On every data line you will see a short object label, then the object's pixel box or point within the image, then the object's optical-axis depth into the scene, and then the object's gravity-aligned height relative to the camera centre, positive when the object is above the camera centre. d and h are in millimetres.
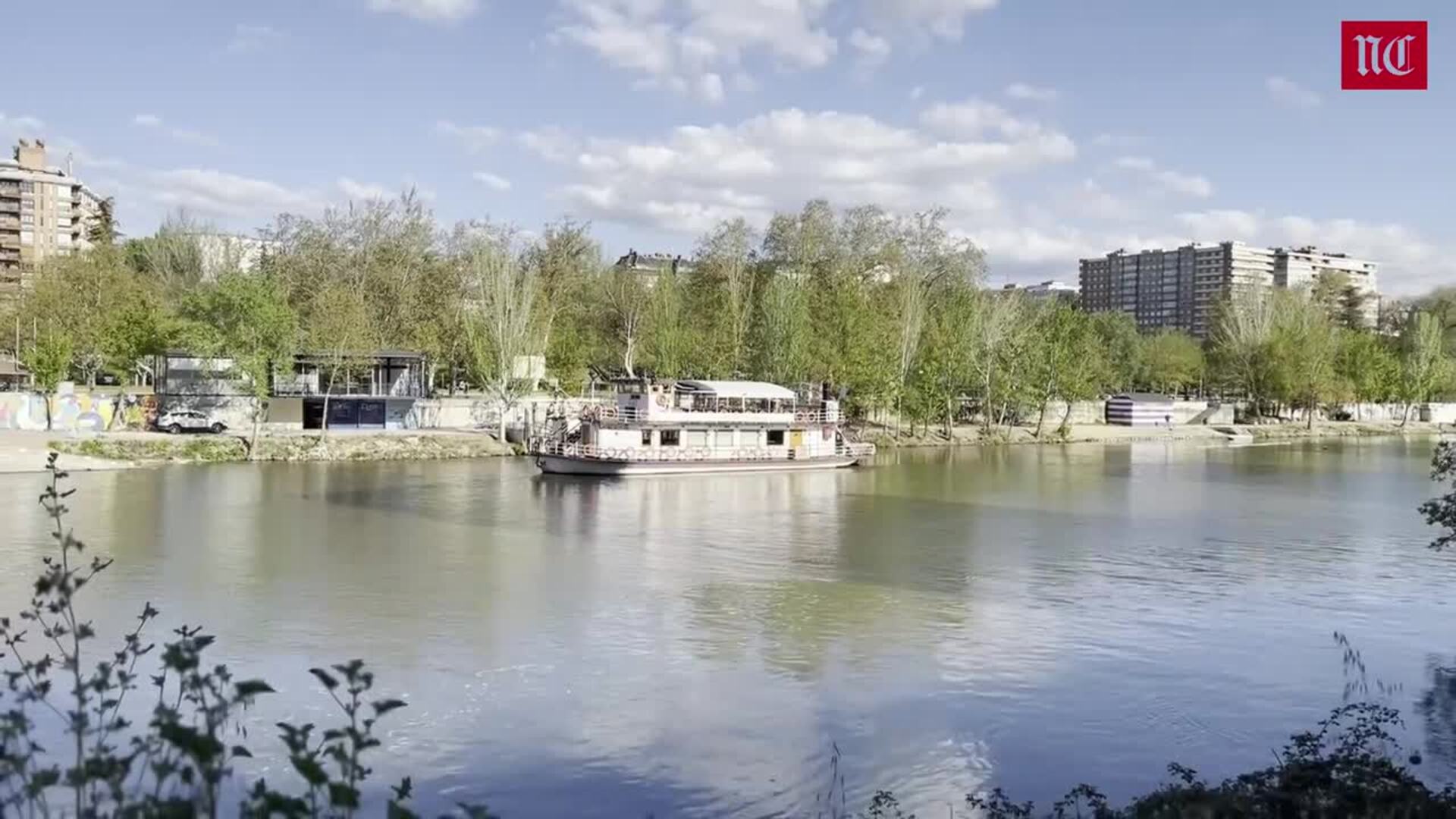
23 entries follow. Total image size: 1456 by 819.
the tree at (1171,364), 125438 +4832
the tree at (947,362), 83812 +3181
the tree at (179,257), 95394 +11589
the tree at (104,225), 117188 +18275
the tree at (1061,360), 90312 +3645
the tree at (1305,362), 110000 +4610
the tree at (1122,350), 126500 +6375
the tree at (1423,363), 119188 +5084
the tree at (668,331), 79500 +5035
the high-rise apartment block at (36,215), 132125 +20650
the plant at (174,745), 4852 -1611
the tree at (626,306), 89625 +7478
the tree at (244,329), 58812 +3347
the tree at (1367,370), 116625 +4147
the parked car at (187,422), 61375 -1546
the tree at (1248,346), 114312 +6464
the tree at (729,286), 79812 +8695
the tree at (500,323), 67562 +4508
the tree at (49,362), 56562 +1414
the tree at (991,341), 89312 +4940
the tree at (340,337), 63750 +3241
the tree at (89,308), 65812 +5152
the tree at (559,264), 82688 +10137
